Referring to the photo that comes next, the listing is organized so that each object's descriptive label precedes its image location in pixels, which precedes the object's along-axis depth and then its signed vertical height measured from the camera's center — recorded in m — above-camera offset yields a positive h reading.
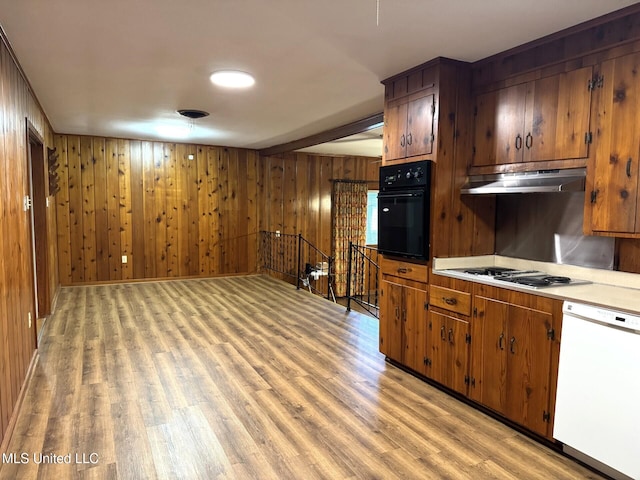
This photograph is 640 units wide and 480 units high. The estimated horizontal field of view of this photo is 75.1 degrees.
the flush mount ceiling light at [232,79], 3.40 +1.12
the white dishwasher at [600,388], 1.95 -0.87
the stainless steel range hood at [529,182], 2.50 +0.21
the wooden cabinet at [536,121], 2.51 +0.61
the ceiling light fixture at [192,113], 4.73 +1.13
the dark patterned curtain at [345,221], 9.11 -0.21
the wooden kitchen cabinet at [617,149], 2.26 +0.36
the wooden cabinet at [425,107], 3.07 +0.81
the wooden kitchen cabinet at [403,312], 3.26 -0.82
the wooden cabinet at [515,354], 2.36 -0.86
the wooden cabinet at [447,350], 2.89 -1.00
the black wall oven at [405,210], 3.11 +0.02
